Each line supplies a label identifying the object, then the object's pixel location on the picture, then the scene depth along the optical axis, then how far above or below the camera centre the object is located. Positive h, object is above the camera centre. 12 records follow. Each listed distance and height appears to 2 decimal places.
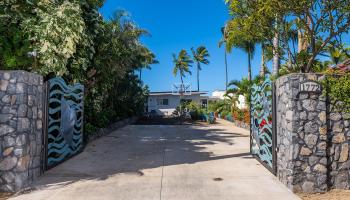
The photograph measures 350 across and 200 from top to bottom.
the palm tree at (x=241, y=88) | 22.67 +1.82
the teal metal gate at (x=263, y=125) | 7.36 -0.42
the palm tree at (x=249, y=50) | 30.32 +6.47
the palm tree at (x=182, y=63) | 54.00 +8.60
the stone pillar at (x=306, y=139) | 6.11 -0.60
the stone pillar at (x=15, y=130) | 6.04 -0.42
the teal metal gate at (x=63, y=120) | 7.91 -0.32
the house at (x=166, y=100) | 44.60 +1.51
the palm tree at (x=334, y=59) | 18.38 +3.30
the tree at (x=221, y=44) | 33.64 +7.72
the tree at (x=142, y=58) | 22.82 +4.23
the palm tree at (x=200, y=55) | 56.62 +10.54
